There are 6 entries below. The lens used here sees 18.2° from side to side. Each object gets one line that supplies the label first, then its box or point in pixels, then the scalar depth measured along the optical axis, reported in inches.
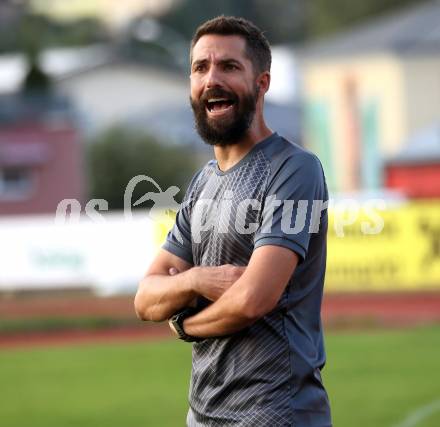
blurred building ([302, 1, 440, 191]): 2181.3
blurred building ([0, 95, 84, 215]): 1959.9
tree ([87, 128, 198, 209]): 2235.5
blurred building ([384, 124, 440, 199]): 1215.0
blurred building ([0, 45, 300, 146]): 2866.6
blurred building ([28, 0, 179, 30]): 4692.4
